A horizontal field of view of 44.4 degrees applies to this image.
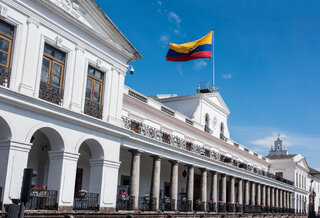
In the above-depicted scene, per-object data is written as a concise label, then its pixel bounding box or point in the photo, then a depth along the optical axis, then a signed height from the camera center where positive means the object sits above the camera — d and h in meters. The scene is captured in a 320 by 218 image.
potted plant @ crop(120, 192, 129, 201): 19.14 -0.29
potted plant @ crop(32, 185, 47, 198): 14.88 -0.25
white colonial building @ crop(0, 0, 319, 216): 14.16 +2.98
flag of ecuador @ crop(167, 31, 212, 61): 26.25 +9.46
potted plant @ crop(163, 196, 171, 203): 22.45 -0.40
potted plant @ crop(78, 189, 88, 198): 16.89 -0.26
